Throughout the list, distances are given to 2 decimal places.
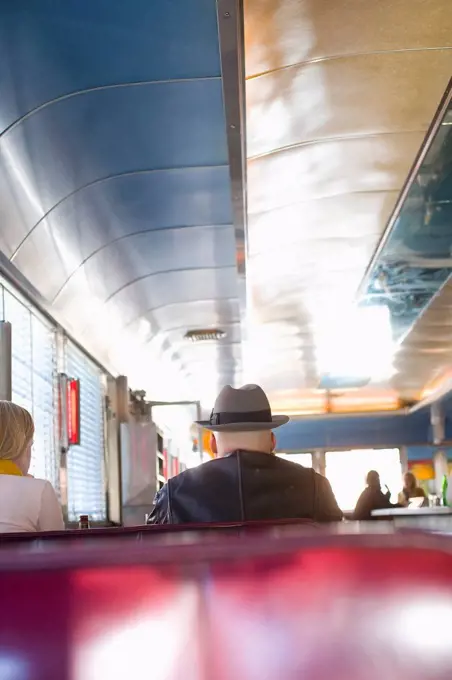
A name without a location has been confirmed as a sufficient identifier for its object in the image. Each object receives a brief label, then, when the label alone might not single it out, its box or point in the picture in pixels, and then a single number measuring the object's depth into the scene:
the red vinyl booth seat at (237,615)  0.76
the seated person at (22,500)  2.63
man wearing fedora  2.62
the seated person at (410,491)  10.94
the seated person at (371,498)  7.93
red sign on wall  5.50
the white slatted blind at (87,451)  5.98
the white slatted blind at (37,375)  4.61
